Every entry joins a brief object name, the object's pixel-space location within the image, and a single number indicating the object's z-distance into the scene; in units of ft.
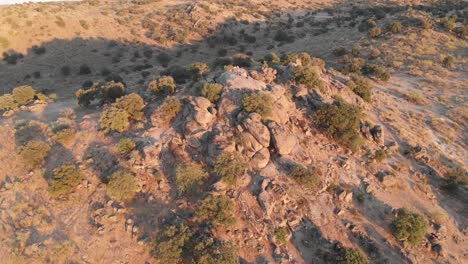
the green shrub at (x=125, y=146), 84.69
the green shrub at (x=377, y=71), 143.77
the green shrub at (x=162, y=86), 108.78
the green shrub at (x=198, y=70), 125.89
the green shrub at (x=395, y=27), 195.93
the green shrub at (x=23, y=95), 139.33
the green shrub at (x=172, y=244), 62.64
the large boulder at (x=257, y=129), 78.54
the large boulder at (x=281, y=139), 78.95
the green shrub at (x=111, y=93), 123.34
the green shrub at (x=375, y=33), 197.98
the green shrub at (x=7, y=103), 135.03
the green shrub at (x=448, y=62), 159.22
